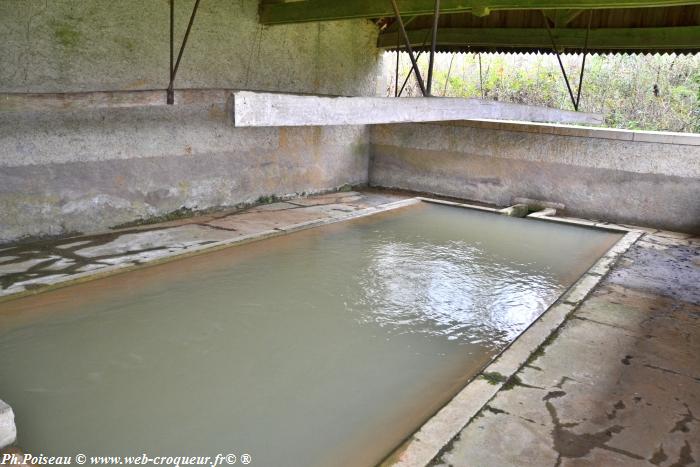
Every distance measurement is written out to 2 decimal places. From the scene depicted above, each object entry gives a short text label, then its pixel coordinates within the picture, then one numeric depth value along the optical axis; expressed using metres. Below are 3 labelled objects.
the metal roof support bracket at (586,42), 7.97
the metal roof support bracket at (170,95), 5.00
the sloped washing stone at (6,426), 2.76
